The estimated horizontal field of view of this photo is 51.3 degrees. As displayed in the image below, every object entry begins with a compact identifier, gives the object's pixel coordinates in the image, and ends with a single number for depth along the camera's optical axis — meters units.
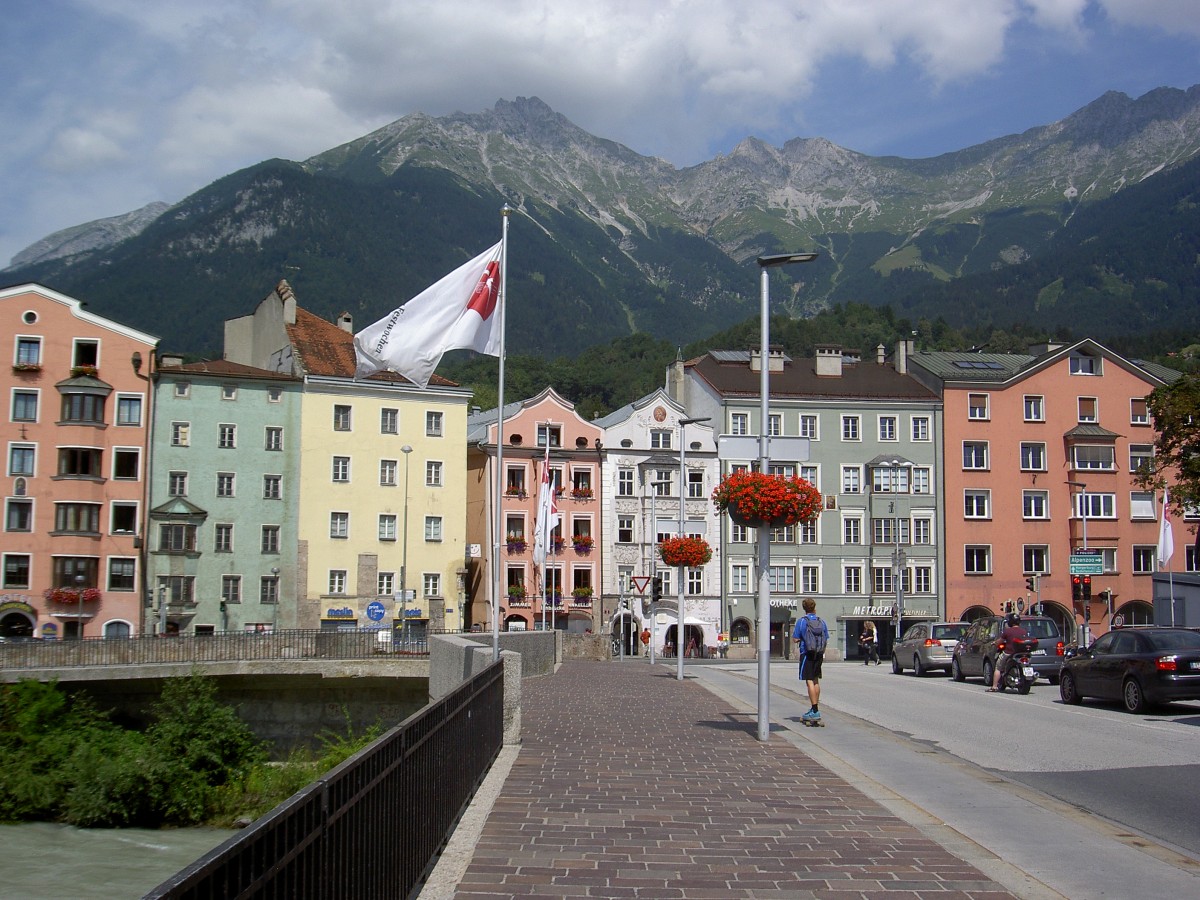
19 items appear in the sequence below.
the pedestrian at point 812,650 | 18.30
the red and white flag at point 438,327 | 18.88
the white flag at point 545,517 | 52.19
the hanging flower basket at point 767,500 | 17.17
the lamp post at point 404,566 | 63.53
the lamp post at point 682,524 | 32.16
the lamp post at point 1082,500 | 74.81
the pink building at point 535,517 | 70.88
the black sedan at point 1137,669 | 20.89
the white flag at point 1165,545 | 52.31
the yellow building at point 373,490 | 64.50
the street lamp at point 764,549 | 16.45
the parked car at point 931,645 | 35.66
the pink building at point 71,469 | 57.97
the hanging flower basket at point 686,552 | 35.22
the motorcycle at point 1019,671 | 26.81
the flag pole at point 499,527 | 20.89
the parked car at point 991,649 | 30.08
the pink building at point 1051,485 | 74.06
